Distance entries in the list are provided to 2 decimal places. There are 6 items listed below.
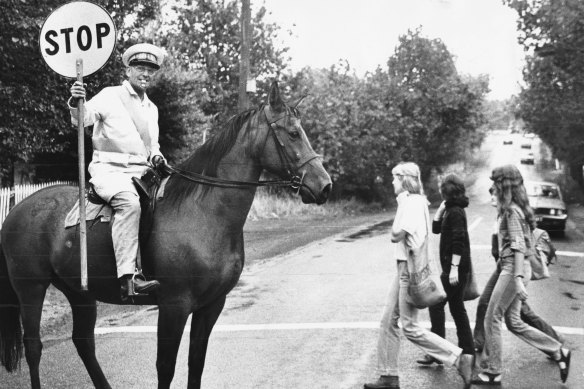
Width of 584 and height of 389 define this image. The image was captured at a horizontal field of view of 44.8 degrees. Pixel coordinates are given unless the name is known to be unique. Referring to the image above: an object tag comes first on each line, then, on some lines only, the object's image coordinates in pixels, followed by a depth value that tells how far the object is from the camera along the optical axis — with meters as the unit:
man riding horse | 5.23
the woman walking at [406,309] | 6.47
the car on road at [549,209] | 23.31
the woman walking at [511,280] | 6.74
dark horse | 5.24
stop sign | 5.62
